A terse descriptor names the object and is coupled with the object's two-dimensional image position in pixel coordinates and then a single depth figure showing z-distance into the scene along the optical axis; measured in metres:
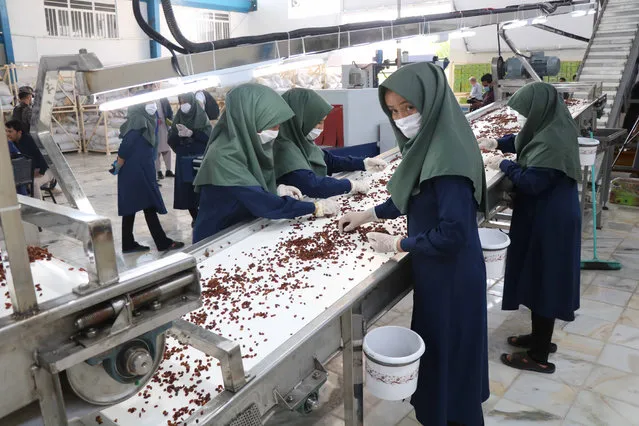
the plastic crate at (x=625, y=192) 6.57
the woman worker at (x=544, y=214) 2.86
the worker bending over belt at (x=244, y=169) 2.49
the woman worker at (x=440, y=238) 1.87
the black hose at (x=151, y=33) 1.68
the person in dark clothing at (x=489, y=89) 8.55
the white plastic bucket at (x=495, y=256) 2.54
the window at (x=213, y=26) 18.94
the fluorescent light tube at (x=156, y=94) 1.82
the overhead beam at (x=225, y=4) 17.62
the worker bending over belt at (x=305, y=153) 3.06
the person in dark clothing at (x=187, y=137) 5.41
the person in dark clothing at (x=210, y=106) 6.91
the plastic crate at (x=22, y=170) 4.60
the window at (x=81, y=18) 14.39
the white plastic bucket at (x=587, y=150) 3.78
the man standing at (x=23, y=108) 7.21
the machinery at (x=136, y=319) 0.78
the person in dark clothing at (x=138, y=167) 4.99
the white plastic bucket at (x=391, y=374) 1.69
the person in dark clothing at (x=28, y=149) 5.81
